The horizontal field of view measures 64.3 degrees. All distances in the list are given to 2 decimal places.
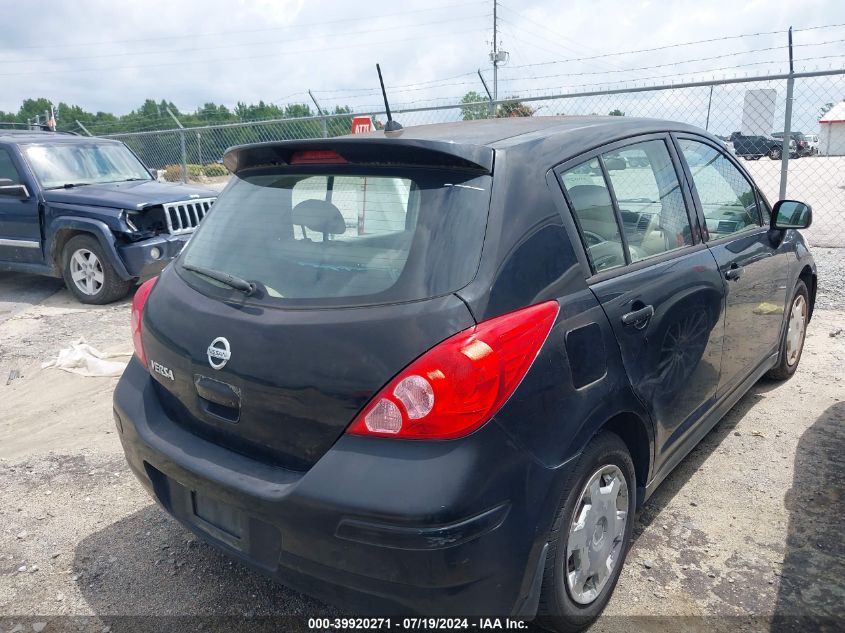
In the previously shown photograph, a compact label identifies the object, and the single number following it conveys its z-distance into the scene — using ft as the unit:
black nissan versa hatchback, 6.14
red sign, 34.73
